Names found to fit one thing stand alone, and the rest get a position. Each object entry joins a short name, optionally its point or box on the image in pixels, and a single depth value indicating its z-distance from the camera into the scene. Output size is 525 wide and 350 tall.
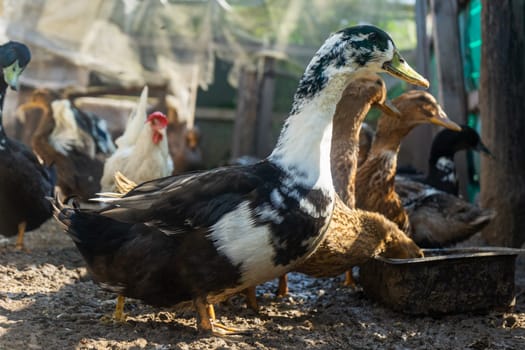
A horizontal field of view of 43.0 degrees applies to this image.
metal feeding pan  3.41
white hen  5.35
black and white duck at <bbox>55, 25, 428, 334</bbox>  2.81
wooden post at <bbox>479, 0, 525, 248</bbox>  4.82
